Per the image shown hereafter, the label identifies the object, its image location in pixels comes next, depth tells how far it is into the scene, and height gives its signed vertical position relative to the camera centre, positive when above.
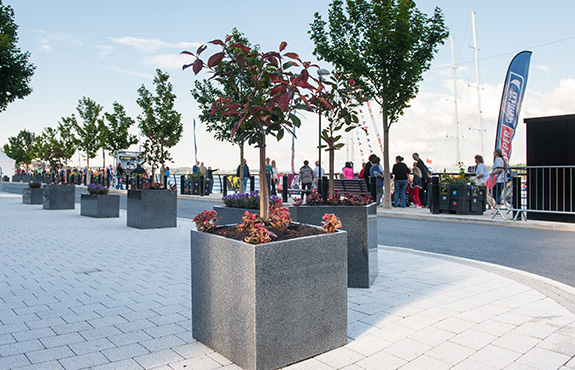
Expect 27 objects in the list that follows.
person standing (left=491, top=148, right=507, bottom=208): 13.05 +0.24
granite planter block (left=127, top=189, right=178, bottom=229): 10.95 -0.64
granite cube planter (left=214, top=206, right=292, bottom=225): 7.33 -0.53
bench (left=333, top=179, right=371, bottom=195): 13.92 -0.16
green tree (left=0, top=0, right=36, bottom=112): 20.00 +5.26
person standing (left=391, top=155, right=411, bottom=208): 16.84 +0.09
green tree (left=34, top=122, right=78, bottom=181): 46.51 +5.25
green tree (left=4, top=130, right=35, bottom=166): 87.75 +7.54
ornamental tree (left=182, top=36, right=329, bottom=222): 3.19 +0.64
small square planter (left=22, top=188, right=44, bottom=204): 20.78 -0.57
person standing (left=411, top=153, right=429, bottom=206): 17.50 +0.16
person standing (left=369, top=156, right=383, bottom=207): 17.42 +0.24
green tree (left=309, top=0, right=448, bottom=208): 15.75 +4.76
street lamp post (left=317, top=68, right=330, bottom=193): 12.48 +3.00
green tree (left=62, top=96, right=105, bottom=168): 46.06 +5.54
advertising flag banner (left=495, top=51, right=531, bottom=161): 15.59 +2.74
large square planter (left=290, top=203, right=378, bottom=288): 4.98 -0.60
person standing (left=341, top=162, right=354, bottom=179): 19.70 +0.35
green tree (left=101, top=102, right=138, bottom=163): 33.28 +3.90
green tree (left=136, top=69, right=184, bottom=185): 13.08 +1.98
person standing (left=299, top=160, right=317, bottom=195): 19.69 +0.24
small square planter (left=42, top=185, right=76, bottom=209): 17.42 -0.50
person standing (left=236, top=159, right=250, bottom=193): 23.99 +0.49
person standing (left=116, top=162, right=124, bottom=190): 34.44 +0.50
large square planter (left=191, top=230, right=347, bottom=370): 2.88 -0.79
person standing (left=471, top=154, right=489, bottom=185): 14.93 +0.22
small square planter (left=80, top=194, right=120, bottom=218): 13.95 -0.69
